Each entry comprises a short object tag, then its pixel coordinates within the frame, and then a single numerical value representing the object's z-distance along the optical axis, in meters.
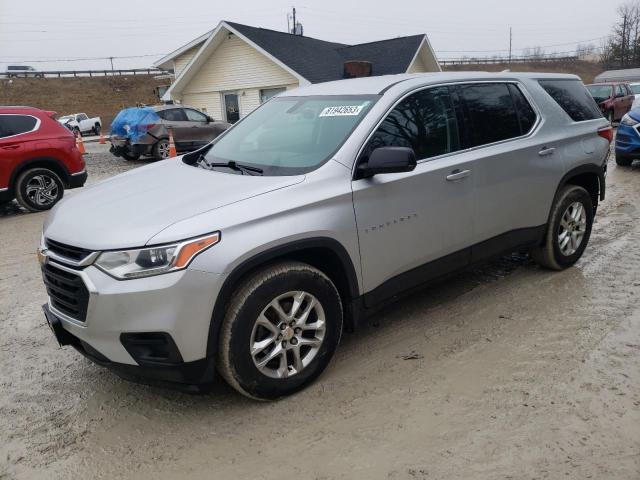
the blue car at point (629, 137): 9.93
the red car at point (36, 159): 8.65
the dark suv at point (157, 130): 15.73
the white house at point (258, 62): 20.84
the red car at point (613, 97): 19.50
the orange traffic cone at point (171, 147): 14.63
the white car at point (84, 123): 37.19
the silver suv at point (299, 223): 2.65
